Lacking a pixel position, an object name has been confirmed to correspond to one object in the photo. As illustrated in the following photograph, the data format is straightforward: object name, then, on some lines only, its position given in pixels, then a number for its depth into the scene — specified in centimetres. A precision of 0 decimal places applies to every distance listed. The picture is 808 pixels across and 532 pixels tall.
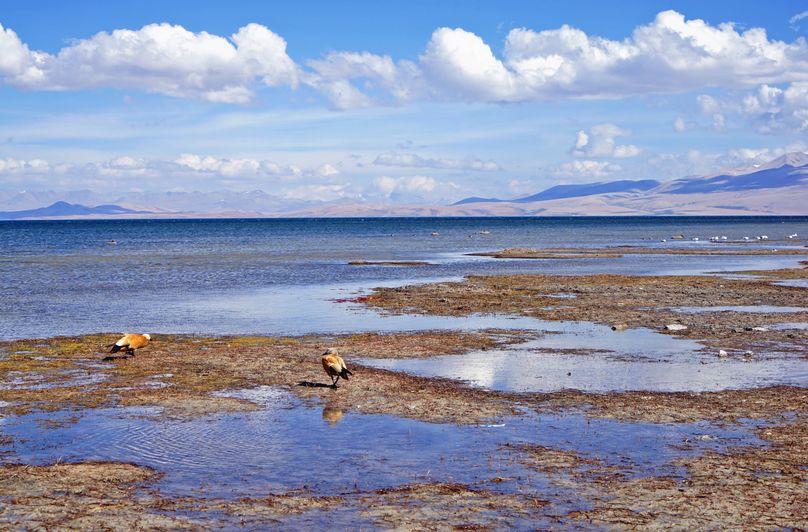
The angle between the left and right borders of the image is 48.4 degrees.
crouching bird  2631
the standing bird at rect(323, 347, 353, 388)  2161
